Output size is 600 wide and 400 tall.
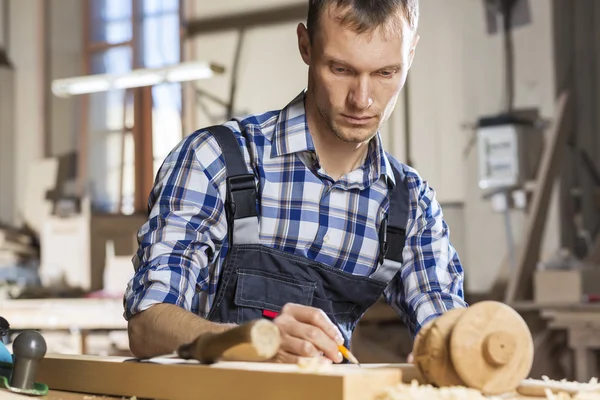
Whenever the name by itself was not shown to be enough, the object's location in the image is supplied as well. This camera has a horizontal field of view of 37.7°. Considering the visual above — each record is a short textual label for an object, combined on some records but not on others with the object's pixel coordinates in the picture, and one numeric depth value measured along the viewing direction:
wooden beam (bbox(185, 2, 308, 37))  7.74
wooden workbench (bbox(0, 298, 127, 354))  5.28
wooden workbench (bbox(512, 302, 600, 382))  5.08
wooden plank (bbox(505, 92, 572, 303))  5.91
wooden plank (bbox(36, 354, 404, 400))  1.03
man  1.76
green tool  1.22
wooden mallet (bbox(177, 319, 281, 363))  1.06
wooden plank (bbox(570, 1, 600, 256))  6.28
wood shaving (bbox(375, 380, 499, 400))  1.04
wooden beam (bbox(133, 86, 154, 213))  8.27
